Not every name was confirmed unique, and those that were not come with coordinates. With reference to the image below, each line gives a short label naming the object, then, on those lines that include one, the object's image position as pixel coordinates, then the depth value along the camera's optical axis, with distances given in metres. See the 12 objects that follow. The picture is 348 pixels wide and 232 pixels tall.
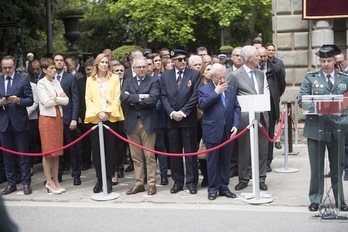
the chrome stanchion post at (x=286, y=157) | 10.30
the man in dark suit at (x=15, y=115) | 9.34
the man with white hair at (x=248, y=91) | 9.05
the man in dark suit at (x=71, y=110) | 9.96
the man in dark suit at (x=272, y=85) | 10.13
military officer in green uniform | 7.37
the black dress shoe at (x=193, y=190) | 9.04
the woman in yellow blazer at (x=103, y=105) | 9.12
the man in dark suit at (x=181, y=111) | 8.92
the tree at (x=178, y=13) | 24.48
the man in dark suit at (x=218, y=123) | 8.47
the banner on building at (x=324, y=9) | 13.74
